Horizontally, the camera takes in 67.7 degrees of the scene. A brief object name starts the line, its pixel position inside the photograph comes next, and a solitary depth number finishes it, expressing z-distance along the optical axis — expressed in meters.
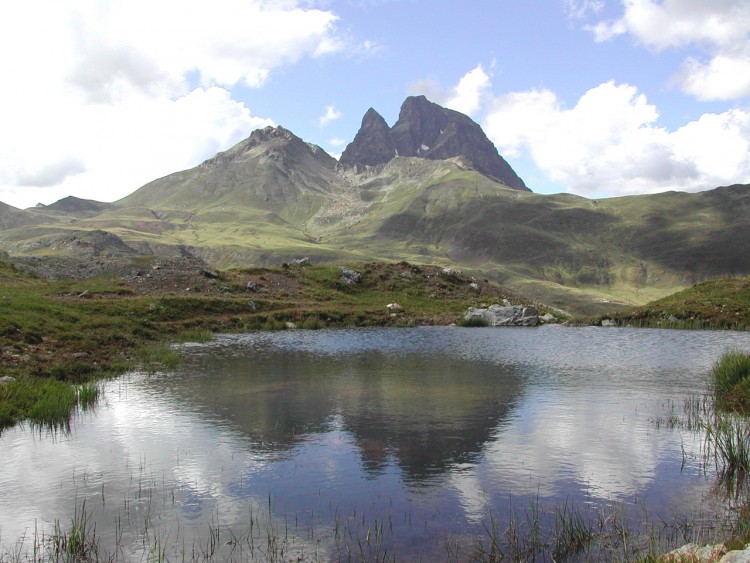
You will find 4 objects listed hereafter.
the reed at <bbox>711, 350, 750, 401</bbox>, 28.03
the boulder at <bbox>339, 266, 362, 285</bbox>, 90.75
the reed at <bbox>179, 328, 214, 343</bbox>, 54.12
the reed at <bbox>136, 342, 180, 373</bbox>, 39.70
